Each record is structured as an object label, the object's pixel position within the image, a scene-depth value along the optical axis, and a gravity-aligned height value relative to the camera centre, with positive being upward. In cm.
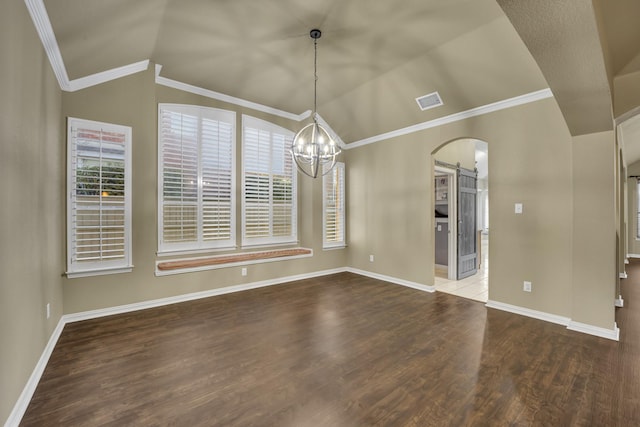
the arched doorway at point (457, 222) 536 -14
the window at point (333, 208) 599 +15
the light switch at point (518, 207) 370 +10
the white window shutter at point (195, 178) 420 +58
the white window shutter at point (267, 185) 502 +56
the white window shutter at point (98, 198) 338 +21
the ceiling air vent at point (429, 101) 416 +176
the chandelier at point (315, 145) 349 +92
